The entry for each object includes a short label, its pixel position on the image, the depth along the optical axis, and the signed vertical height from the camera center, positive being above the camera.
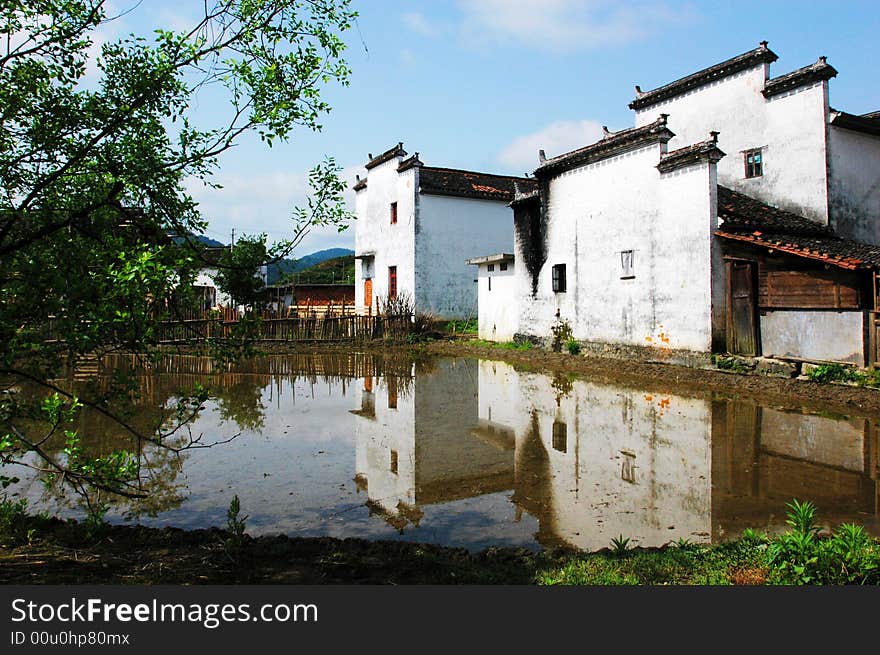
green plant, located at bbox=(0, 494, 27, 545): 4.14 -1.34
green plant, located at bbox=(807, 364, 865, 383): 10.05 -0.85
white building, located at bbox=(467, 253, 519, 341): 18.80 +0.94
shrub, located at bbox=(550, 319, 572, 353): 16.41 -0.19
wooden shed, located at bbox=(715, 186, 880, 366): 10.17 +0.63
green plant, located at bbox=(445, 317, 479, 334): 22.31 +0.05
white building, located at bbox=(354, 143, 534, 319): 23.00 +3.85
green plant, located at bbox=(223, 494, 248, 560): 3.87 -1.35
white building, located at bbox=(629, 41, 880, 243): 13.57 +4.22
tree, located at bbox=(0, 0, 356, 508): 3.34 +0.86
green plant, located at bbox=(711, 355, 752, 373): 11.72 -0.77
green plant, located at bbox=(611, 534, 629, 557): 3.96 -1.46
